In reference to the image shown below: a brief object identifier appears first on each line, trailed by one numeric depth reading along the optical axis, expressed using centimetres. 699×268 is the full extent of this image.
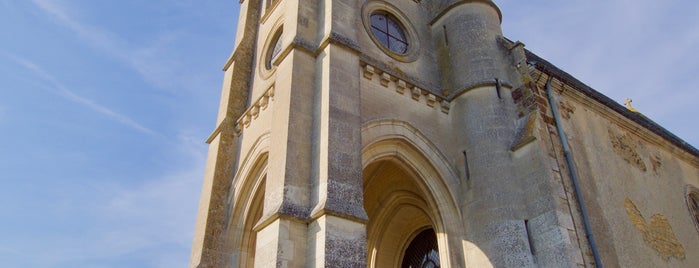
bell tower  765
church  840
